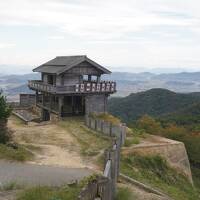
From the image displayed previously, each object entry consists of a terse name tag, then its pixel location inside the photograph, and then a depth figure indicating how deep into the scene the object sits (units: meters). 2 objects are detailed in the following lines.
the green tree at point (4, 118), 25.17
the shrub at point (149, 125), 48.16
